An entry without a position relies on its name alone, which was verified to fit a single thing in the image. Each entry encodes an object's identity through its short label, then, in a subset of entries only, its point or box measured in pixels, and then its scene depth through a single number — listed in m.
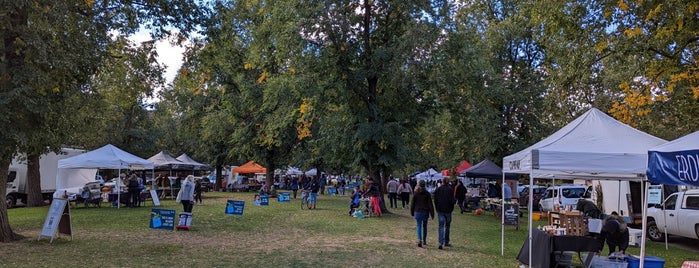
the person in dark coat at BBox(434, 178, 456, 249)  12.19
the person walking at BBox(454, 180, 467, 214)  25.09
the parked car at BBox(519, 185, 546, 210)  30.28
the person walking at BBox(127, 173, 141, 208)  23.88
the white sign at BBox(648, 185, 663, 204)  13.77
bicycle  25.54
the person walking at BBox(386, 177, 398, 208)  27.55
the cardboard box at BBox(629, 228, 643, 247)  13.29
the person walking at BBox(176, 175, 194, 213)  15.96
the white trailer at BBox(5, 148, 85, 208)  25.88
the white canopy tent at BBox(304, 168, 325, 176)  57.36
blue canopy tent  5.36
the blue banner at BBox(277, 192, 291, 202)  30.38
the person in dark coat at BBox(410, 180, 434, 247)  12.12
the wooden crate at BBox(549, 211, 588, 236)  10.35
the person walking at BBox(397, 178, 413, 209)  28.23
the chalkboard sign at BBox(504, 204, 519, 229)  17.88
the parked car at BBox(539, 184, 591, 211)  25.63
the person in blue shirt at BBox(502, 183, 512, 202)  24.53
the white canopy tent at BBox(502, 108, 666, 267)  8.40
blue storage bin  8.30
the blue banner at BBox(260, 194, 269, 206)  26.39
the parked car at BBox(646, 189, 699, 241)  15.69
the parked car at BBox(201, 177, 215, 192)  43.76
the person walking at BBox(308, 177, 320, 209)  25.28
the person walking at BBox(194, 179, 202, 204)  26.42
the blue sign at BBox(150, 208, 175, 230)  14.93
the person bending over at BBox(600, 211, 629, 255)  9.57
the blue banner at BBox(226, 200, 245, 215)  20.28
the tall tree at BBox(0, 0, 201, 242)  10.08
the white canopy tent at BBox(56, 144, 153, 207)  22.69
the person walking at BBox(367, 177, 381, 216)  21.12
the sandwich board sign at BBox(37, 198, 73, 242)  11.96
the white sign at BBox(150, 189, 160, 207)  24.03
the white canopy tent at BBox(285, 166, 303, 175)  65.16
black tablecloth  8.73
